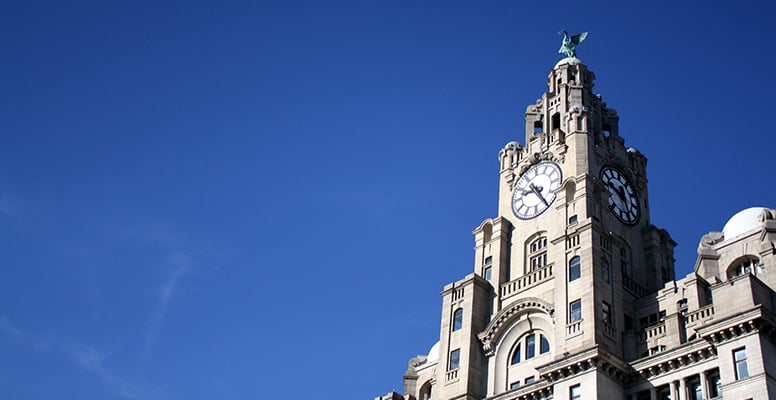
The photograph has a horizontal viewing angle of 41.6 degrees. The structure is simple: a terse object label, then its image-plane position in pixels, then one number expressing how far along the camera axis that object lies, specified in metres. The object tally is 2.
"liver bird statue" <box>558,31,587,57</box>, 95.50
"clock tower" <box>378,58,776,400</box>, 61.41
